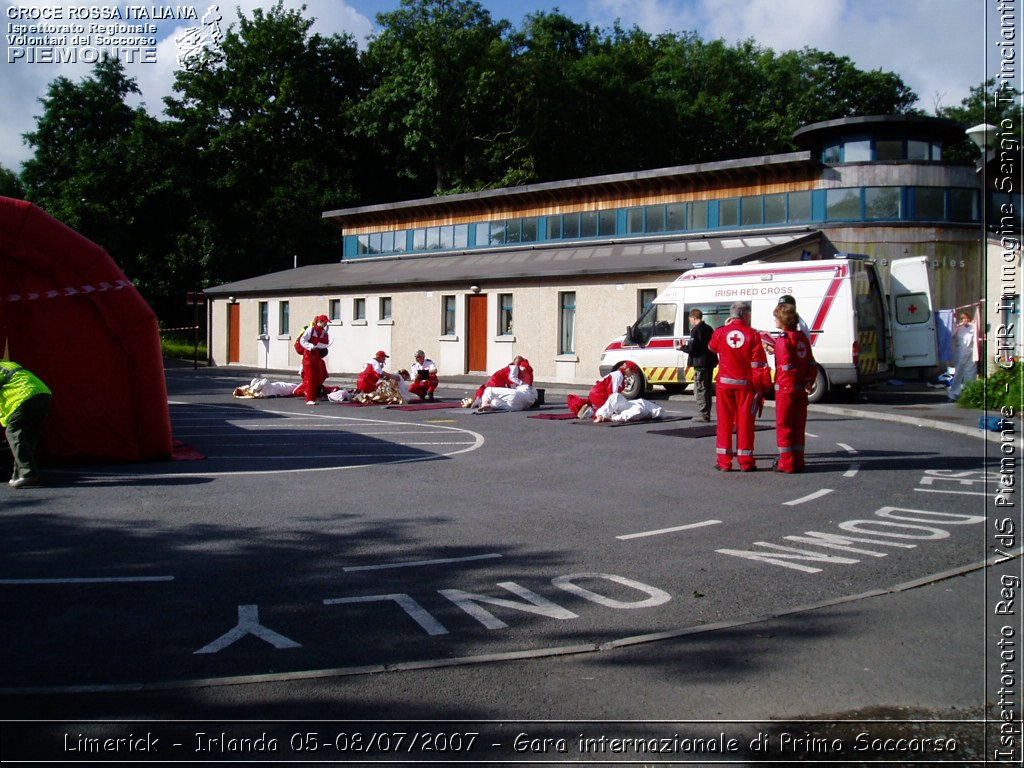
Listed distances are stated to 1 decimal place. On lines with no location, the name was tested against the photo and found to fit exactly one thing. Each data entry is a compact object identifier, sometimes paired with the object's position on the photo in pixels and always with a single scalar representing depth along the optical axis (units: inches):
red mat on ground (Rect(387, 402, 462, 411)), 842.7
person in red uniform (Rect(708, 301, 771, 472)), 444.8
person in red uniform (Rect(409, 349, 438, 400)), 906.7
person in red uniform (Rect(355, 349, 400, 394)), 877.6
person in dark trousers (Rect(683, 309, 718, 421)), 676.1
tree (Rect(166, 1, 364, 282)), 2052.2
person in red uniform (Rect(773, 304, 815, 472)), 427.5
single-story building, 1179.9
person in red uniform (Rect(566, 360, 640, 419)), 708.0
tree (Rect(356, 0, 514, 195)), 1971.0
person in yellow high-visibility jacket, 392.2
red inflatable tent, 462.3
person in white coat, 805.9
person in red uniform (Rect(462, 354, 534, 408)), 822.5
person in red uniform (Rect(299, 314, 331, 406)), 860.0
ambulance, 789.9
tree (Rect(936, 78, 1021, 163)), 1931.7
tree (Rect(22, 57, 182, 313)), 1940.2
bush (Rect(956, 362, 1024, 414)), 688.4
